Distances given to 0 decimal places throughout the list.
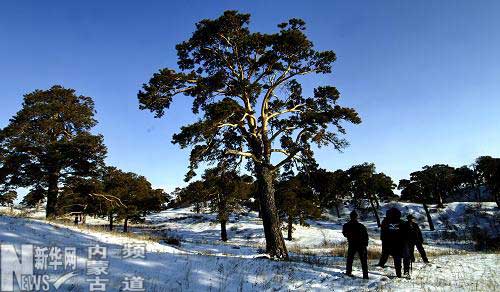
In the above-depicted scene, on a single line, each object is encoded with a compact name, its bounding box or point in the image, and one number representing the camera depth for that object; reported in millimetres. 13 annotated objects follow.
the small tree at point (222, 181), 16333
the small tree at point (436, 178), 52625
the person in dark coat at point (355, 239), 10070
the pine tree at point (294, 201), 37594
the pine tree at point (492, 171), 55622
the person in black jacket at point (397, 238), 10278
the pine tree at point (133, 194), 40412
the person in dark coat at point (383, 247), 11070
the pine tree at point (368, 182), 50094
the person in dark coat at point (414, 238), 11420
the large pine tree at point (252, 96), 14555
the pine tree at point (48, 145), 22547
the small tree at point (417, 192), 51344
